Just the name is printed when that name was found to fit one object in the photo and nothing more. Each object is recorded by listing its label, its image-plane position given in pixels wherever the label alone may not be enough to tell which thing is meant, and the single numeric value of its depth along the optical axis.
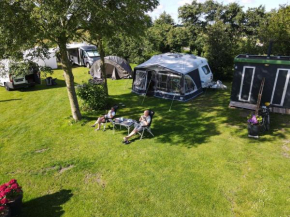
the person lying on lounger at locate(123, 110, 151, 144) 7.72
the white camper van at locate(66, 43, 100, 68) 20.86
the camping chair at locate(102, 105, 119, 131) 8.50
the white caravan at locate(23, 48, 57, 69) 21.50
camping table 8.13
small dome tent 17.17
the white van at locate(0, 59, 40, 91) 13.87
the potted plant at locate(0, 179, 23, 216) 4.43
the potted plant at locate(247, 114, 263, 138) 7.58
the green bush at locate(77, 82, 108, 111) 10.29
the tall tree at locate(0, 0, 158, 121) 6.30
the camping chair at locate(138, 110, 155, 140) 7.78
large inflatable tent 12.02
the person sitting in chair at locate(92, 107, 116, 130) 8.50
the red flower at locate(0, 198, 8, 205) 4.21
